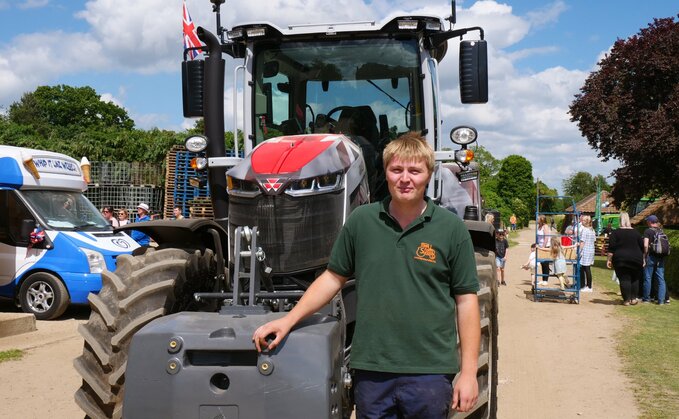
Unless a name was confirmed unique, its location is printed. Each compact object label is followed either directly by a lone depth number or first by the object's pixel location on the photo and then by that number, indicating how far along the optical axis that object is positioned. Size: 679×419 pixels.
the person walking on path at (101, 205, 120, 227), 18.00
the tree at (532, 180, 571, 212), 91.00
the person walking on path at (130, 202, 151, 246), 15.10
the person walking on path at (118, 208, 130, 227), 19.43
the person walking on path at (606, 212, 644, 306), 14.78
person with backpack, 14.88
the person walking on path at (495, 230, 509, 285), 17.92
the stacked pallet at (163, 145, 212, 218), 24.92
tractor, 3.32
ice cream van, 12.01
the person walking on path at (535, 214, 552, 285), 16.45
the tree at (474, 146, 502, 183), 99.38
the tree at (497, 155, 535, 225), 84.38
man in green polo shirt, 3.17
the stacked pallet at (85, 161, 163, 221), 26.92
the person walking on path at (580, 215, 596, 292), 16.23
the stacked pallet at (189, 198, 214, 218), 22.91
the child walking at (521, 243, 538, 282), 16.87
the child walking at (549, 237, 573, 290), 15.90
